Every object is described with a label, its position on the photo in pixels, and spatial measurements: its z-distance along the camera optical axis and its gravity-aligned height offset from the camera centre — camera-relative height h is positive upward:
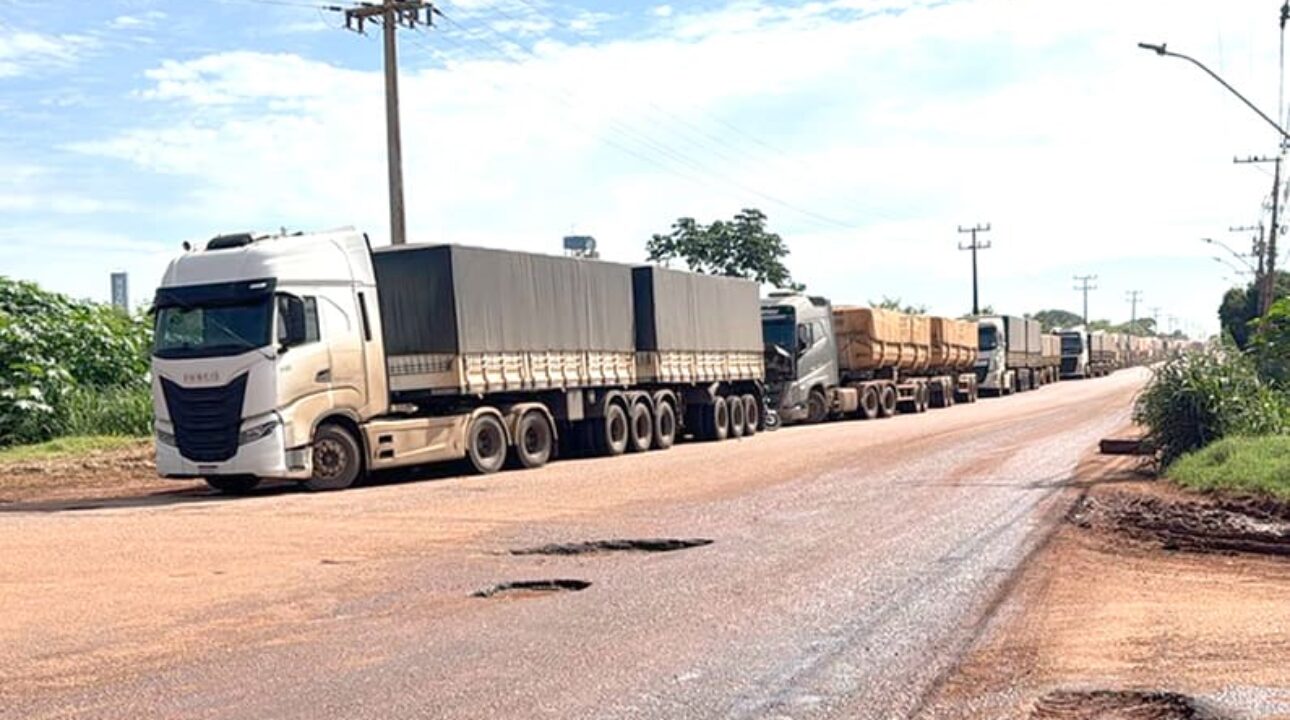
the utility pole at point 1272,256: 47.72 +3.11
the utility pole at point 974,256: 94.81 +6.75
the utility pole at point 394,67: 26.36 +6.47
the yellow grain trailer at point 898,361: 37.53 -0.26
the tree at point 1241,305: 65.00 +2.06
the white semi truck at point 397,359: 17.09 +0.19
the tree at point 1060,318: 180.21 +4.23
